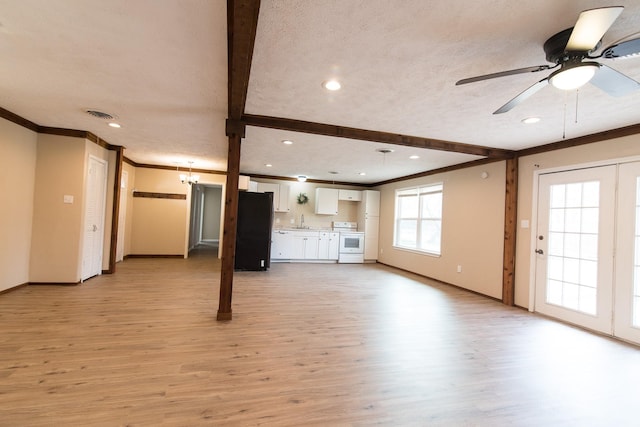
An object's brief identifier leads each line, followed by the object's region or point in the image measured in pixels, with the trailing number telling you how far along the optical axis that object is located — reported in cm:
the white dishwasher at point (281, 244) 773
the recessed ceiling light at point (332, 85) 249
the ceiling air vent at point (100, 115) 363
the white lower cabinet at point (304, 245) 776
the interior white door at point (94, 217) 478
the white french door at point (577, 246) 344
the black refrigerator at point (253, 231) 631
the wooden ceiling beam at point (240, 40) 147
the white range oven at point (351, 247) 816
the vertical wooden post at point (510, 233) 455
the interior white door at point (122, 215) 653
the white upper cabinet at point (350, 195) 851
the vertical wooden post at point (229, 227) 339
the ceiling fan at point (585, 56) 139
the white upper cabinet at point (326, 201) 833
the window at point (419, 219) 651
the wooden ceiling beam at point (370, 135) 346
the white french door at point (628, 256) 319
